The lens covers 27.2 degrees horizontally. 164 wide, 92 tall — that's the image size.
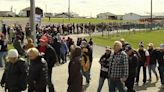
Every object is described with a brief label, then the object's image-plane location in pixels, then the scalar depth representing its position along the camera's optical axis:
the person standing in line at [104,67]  10.21
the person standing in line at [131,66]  10.22
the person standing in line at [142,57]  12.61
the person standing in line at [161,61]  12.82
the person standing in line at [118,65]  8.63
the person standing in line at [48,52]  9.55
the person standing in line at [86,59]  11.78
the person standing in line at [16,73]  7.62
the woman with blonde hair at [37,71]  7.69
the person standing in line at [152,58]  12.96
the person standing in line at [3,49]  16.04
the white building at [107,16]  128.46
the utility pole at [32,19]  14.90
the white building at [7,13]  98.54
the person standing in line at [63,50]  18.07
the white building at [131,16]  130.01
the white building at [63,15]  119.72
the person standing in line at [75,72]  8.12
